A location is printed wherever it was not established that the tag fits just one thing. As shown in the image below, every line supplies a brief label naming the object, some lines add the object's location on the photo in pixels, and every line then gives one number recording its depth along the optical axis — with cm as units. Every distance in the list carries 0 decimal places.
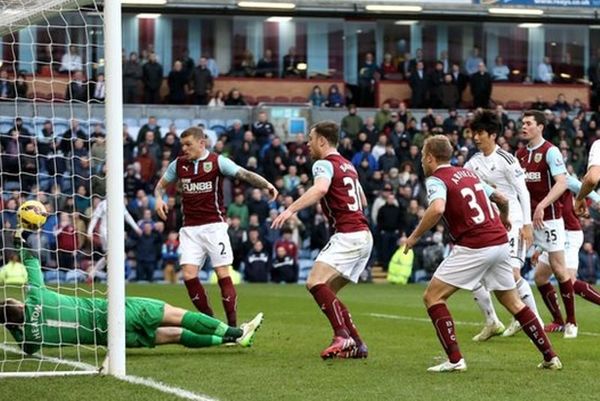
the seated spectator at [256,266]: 2885
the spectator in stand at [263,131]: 3244
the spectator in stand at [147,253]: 2864
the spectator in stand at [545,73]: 4062
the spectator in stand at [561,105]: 3736
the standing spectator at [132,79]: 3497
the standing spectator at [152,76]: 3478
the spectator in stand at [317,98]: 3628
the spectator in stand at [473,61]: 3938
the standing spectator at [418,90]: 3678
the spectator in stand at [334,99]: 3631
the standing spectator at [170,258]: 2888
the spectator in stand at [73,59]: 2527
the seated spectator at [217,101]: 3488
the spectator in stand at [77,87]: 2767
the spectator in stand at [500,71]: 4006
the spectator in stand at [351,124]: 3328
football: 1128
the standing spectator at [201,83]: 3528
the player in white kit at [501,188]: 1370
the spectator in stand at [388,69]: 3888
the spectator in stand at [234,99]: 3512
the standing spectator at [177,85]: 3522
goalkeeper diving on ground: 1137
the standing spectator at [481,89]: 3741
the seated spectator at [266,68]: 3816
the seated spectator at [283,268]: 2895
